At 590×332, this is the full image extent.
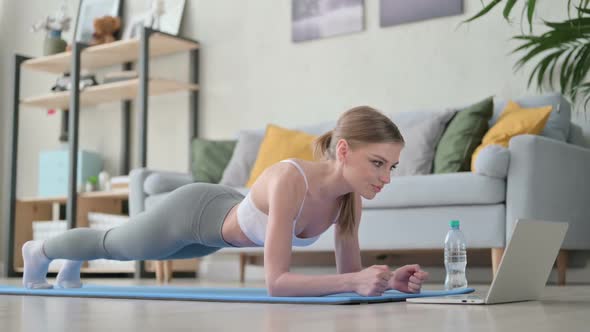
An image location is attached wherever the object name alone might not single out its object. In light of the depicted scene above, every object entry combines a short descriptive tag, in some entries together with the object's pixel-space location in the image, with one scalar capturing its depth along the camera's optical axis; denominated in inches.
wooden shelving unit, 195.6
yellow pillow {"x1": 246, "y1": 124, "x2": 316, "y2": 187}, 163.2
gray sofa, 123.4
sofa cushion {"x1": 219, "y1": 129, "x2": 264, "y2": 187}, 173.2
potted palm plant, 135.0
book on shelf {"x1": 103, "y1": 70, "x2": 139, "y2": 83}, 203.6
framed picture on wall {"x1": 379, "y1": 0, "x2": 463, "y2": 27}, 167.5
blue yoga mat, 74.9
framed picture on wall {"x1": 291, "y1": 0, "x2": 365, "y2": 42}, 181.8
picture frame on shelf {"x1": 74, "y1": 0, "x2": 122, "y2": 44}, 224.6
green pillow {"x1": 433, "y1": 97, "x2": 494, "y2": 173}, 141.0
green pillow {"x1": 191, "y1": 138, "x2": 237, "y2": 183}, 179.0
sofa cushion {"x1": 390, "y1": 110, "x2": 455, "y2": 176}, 147.6
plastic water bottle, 112.1
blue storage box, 214.1
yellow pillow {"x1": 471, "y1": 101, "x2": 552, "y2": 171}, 135.7
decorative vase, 219.3
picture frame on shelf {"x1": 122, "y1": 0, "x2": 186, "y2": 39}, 209.8
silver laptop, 73.0
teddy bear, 215.5
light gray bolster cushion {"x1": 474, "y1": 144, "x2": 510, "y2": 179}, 122.7
